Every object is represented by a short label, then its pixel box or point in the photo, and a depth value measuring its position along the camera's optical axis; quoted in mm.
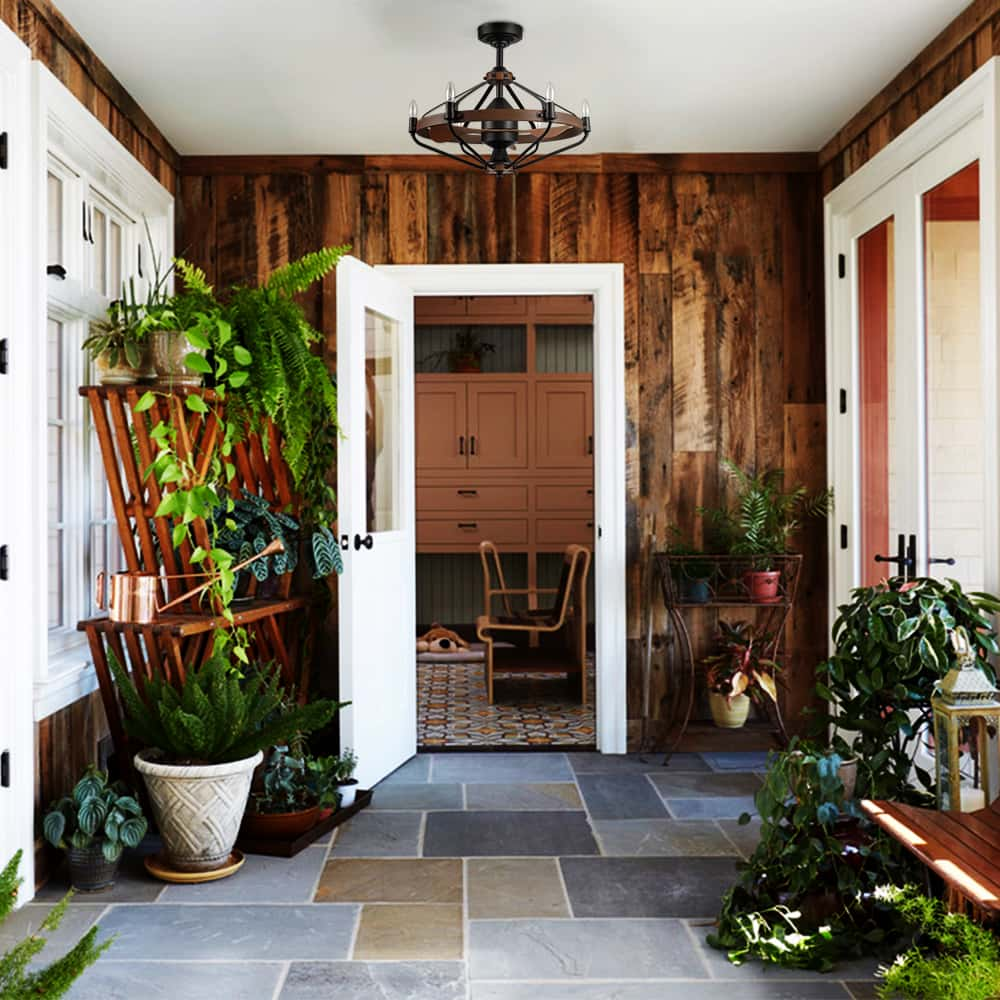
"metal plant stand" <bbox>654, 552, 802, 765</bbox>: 4504
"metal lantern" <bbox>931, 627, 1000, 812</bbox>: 2668
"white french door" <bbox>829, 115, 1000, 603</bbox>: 3314
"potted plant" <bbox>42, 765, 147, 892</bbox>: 3082
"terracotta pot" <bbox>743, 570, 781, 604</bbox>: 4477
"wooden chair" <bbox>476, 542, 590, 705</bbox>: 5891
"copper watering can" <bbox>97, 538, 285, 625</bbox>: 3391
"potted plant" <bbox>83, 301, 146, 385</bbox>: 3459
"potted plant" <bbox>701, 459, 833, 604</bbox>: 4500
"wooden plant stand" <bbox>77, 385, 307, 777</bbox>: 3416
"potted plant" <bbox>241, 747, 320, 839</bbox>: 3512
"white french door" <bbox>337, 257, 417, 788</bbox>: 4109
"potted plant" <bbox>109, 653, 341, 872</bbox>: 3166
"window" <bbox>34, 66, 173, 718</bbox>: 3275
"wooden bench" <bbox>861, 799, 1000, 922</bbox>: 2104
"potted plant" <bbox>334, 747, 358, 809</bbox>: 3876
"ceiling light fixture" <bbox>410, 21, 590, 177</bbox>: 3061
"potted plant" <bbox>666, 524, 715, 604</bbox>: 4508
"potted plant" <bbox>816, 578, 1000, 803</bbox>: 2889
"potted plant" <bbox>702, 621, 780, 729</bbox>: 4461
